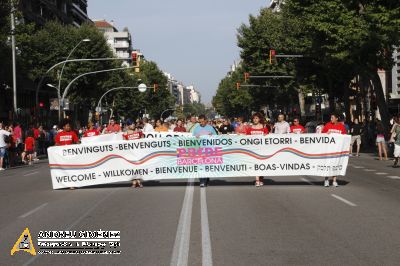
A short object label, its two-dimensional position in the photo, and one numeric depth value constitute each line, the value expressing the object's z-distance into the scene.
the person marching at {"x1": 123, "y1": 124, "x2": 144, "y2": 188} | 17.00
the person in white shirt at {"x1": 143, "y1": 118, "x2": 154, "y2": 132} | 23.22
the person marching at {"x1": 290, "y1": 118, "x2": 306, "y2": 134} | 18.77
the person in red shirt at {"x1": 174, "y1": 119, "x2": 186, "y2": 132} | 23.72
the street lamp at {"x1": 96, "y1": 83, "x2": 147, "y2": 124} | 85.99
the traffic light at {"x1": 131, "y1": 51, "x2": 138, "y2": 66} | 39.83
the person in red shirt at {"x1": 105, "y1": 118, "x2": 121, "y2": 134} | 23.41
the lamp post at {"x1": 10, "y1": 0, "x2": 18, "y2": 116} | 38.18
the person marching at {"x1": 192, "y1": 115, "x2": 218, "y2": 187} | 16.39
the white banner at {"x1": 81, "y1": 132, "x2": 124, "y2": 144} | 20.08
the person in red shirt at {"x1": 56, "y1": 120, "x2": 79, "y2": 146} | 16.67
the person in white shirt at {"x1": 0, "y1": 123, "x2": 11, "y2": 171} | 26.31
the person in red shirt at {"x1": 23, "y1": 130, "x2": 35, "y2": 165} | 30.64
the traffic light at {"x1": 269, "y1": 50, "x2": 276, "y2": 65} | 39.91
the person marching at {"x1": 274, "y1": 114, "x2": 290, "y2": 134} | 17.64
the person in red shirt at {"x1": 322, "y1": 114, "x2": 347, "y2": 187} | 16.31
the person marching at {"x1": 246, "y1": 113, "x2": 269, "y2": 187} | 16.45
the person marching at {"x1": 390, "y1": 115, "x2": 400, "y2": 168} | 22.08
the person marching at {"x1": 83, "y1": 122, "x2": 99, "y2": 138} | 20.73
